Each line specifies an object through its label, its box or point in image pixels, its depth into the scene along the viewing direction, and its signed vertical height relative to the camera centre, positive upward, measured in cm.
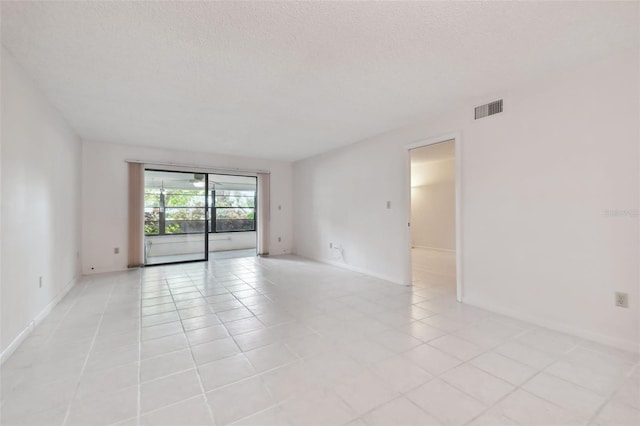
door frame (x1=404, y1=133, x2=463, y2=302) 337 +22
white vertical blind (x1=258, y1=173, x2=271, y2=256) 668 +5
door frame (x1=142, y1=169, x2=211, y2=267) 592 -9
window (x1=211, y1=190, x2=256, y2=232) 797 +13
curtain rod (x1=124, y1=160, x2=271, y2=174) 539 +101
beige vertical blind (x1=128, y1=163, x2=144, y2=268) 525 +1
